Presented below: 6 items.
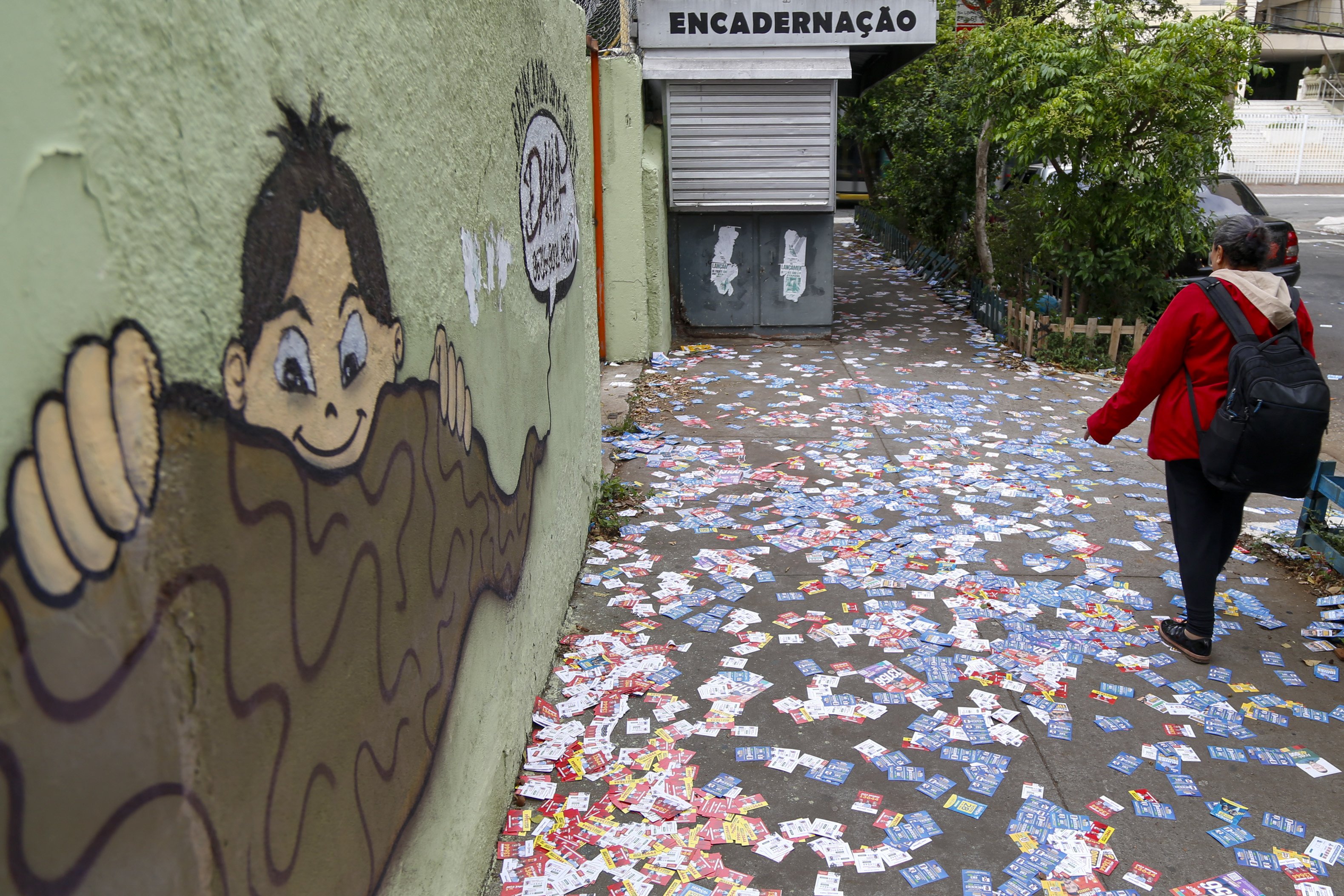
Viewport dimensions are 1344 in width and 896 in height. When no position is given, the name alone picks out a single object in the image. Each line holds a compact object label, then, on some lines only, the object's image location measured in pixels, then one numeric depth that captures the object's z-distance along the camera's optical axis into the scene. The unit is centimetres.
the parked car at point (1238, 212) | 981
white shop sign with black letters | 947
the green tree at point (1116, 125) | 819
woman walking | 380
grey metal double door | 1032
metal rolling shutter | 970
